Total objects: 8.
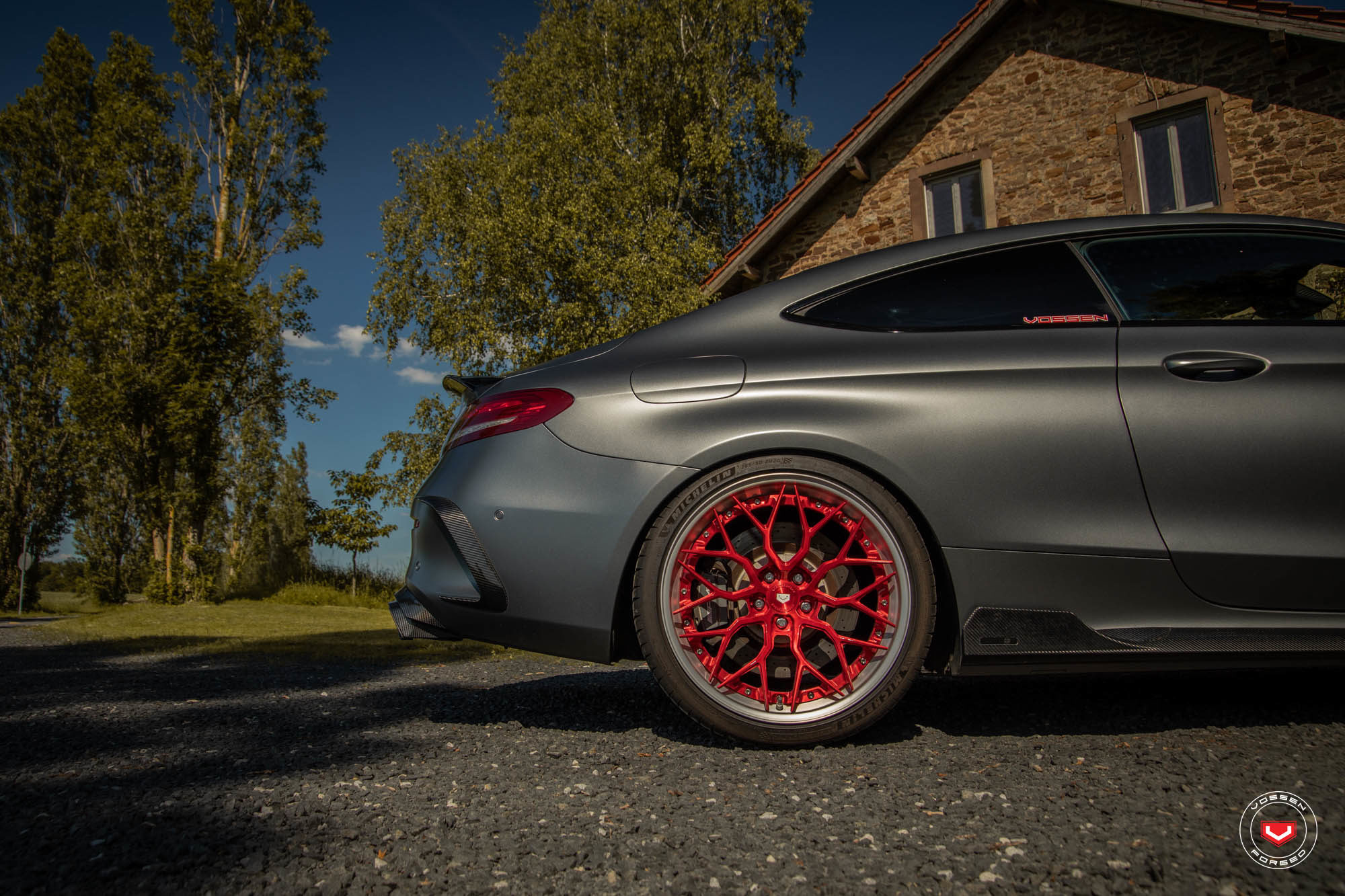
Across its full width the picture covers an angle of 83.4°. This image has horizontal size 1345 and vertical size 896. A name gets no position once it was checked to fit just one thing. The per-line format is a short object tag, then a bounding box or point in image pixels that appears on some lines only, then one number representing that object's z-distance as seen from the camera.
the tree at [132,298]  16.16
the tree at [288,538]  19.58
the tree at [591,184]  16.20
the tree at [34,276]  22.66
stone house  9.00
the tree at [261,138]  20.14
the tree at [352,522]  19.05
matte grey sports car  2.15
